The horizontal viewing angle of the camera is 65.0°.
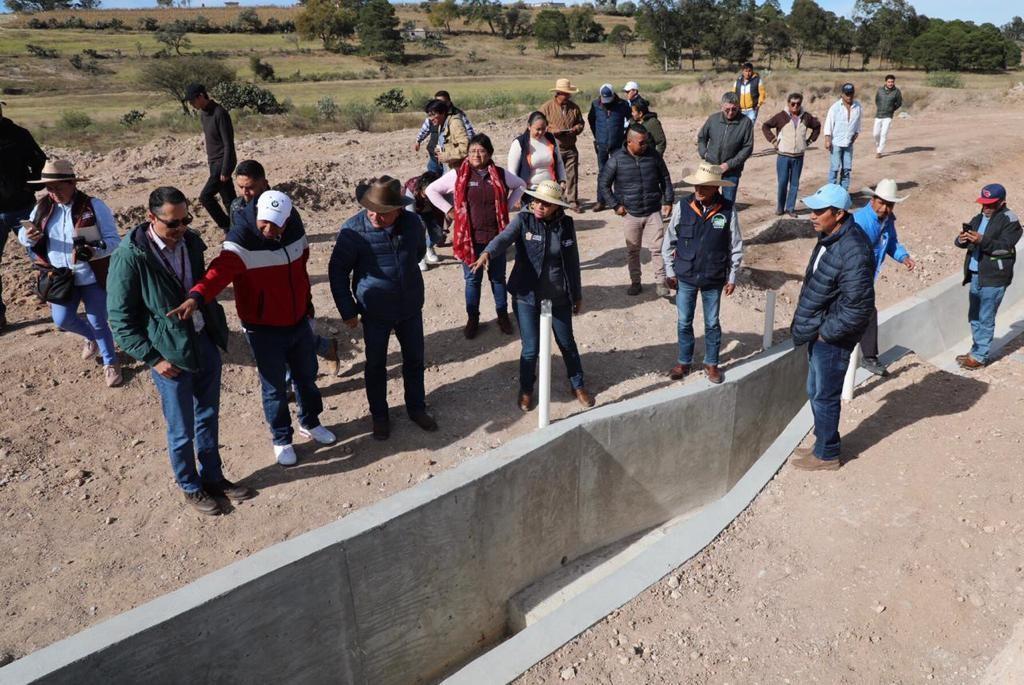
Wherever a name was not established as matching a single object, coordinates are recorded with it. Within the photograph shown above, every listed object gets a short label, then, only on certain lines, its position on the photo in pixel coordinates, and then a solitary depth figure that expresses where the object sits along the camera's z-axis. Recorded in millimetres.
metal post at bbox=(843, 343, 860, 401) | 7281
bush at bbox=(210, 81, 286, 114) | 27672
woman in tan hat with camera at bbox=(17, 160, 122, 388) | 6211
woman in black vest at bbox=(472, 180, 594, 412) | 6113
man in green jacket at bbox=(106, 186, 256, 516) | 4734
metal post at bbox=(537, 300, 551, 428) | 6082
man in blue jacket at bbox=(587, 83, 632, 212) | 10992
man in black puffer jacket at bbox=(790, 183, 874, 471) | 5344
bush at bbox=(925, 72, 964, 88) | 33125
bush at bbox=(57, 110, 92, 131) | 23667
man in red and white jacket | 5113
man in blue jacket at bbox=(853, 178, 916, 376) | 6969
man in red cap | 8000
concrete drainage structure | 3631
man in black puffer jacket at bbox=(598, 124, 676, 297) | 8016
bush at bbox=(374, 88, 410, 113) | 29656
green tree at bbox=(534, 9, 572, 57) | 80294
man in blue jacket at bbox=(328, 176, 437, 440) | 5647
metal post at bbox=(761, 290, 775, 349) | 7664
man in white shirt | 12672
